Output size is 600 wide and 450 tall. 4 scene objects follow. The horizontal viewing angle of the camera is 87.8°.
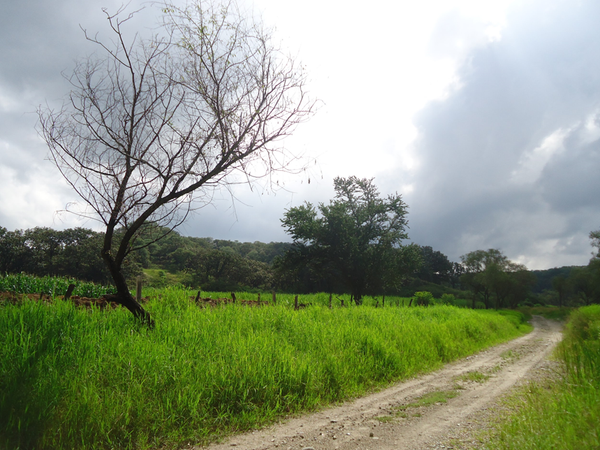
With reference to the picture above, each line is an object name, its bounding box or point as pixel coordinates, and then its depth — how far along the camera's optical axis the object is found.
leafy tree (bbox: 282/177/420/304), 30.47
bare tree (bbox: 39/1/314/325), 5.70
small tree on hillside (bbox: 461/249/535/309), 54.38
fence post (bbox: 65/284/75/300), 6.97
